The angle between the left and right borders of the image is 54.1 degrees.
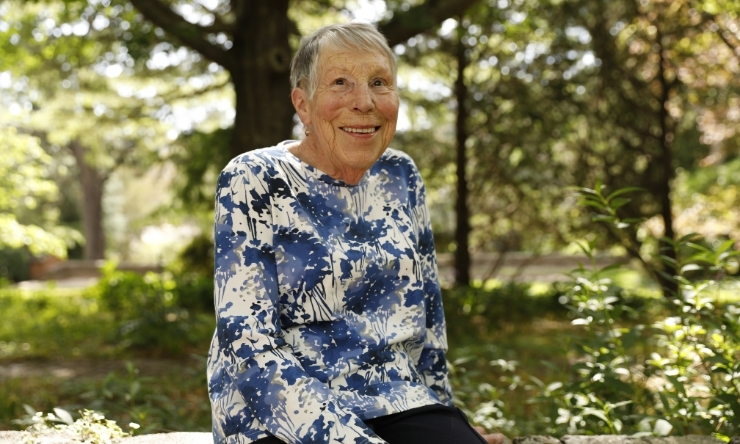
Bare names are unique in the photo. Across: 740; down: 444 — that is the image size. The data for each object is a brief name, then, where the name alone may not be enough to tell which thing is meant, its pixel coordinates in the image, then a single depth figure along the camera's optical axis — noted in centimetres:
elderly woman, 168
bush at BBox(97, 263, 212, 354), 671
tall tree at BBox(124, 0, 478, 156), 567
